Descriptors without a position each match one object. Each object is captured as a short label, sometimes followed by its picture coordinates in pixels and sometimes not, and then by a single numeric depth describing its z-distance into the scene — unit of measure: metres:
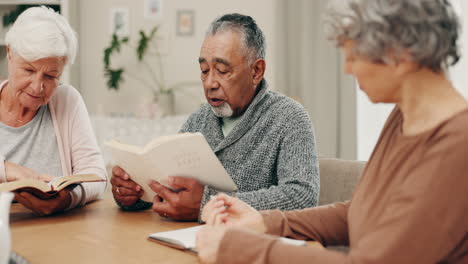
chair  1.79
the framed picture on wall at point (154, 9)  4.22
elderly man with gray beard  1.59
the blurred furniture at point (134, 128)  3.81
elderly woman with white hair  1.73
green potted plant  4.08
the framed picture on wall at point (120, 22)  4.28
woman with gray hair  0.82
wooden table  1.15
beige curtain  3.48
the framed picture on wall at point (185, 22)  4.16
